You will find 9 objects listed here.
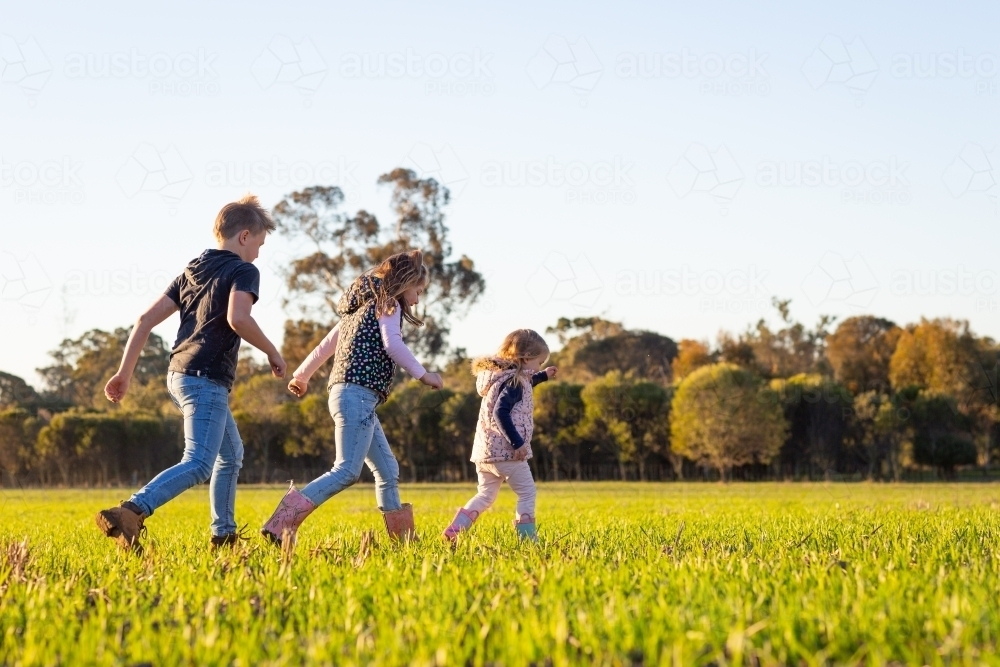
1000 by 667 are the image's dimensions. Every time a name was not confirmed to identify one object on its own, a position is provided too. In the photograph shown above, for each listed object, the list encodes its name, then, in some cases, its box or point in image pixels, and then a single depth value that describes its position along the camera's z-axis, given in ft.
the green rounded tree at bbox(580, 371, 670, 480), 141.18
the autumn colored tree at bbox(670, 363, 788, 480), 131.85
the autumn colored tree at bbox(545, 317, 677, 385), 203.10
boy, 17.43
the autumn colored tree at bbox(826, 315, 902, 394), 189.47
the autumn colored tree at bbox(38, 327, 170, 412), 189.37
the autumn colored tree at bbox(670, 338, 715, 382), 203.51
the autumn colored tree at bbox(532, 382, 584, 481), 140.77
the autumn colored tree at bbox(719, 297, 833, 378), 192.85
